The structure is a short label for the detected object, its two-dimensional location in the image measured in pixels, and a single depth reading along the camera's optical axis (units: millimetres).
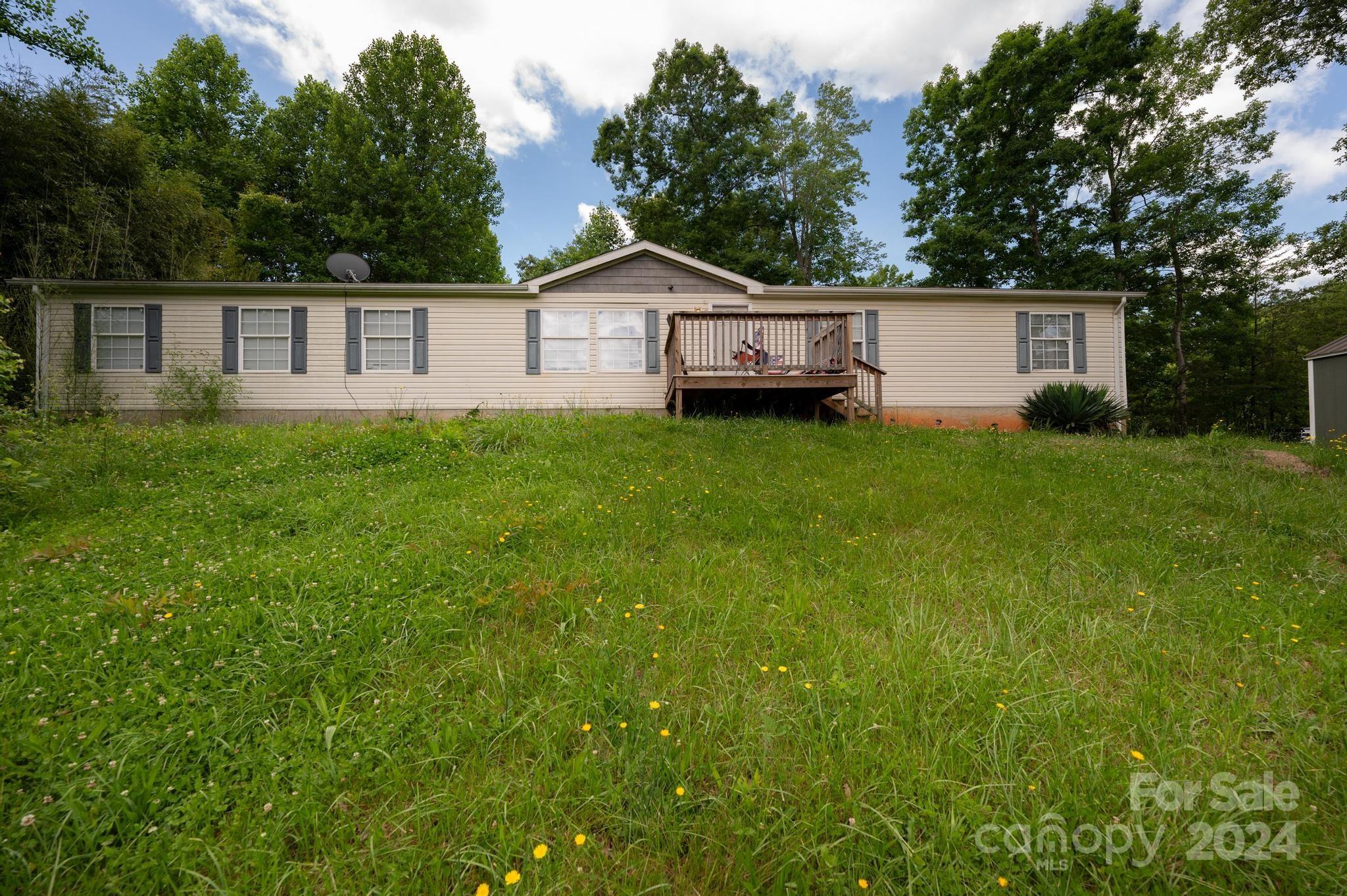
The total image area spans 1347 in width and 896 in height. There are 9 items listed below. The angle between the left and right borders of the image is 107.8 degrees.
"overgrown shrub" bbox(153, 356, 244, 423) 10023
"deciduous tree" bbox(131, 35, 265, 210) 18828
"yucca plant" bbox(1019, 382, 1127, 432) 10391
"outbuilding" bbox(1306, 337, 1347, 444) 10359
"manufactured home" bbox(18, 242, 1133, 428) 10062
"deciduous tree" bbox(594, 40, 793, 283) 20422
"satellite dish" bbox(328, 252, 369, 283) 11117
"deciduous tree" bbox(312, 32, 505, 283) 18641
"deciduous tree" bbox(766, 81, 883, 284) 20828
